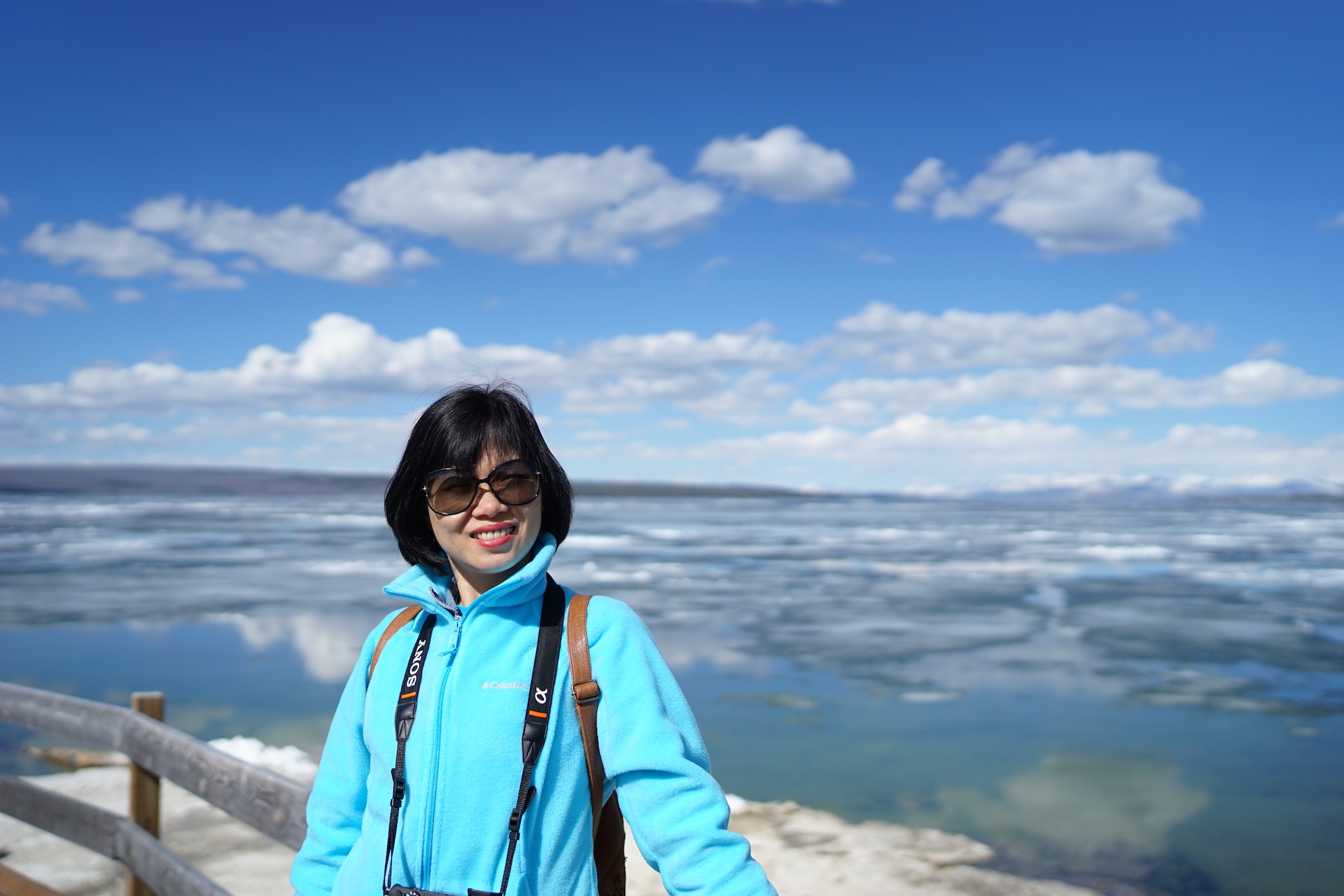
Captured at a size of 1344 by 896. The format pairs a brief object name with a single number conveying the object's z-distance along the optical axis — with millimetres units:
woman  1545
